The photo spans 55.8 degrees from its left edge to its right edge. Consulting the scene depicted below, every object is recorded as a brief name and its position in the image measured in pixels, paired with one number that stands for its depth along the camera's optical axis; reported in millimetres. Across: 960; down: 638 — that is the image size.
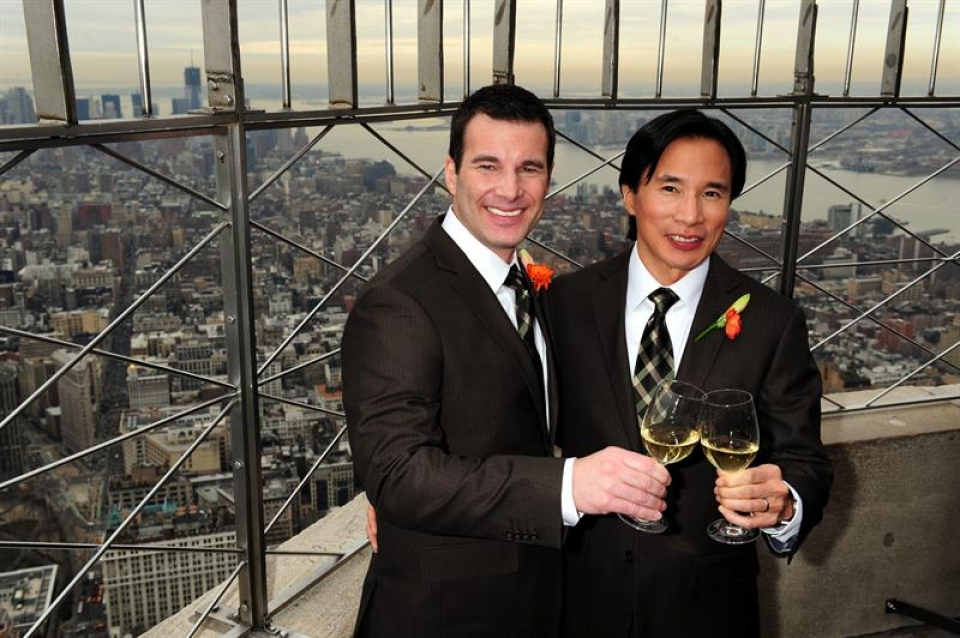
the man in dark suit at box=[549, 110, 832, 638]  1538
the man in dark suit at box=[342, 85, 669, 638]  1257
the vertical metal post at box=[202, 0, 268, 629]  1831
